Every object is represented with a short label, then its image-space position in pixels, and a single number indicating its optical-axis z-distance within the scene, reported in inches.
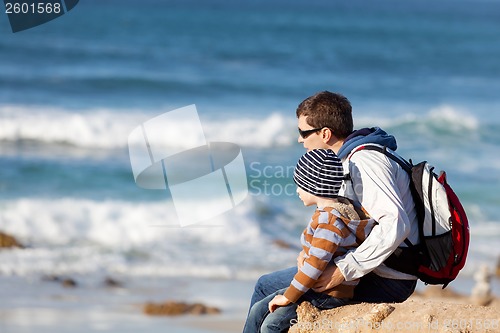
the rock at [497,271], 768.3
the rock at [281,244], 838.2
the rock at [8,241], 804.6
